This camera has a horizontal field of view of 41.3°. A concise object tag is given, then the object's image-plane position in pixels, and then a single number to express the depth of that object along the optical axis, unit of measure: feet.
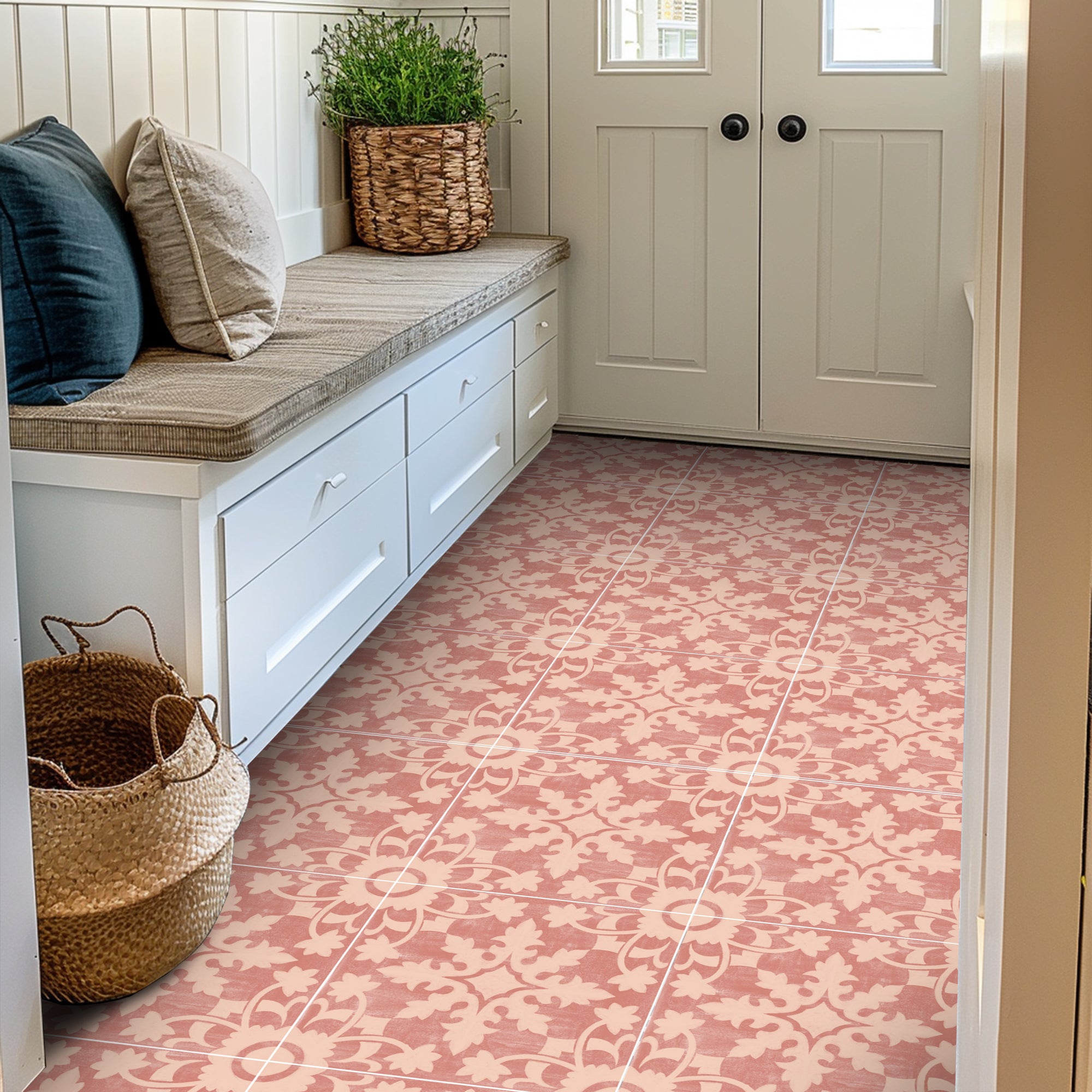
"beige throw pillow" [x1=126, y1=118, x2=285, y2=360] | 7.95
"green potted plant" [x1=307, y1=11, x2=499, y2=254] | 11.49
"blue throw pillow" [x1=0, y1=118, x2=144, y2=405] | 6.78
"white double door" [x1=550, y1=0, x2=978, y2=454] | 12.09
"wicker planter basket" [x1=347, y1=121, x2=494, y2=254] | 11.50
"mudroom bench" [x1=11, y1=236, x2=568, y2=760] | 6.45
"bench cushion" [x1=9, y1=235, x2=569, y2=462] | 6.46
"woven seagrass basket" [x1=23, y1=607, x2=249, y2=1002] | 5.49
